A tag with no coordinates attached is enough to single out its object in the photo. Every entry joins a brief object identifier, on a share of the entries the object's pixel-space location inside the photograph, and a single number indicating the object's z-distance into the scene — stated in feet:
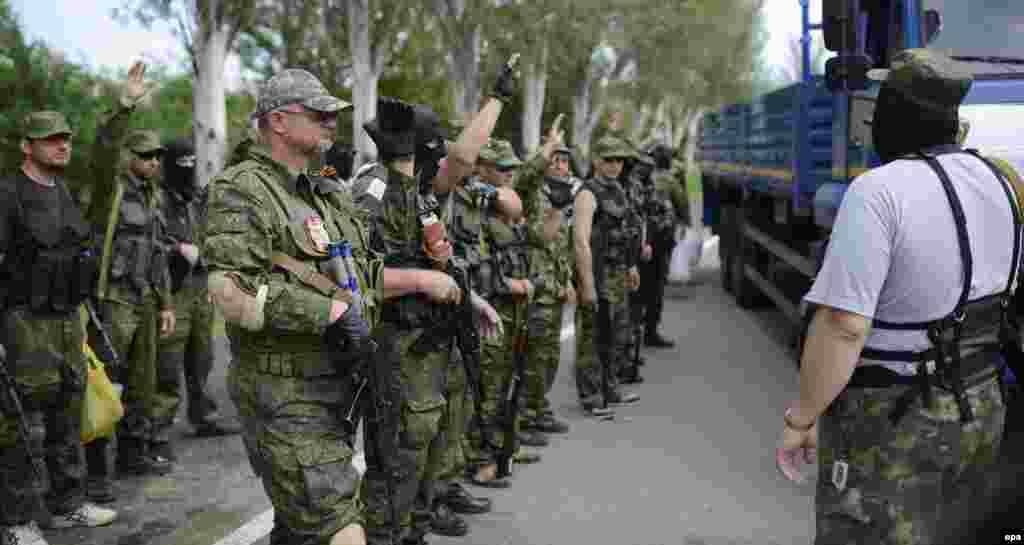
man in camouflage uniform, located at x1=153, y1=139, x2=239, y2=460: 21.08
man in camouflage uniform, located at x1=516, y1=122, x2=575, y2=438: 21.76
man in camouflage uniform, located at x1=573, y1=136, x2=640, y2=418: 24.72
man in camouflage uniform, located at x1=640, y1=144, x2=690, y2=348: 31.76
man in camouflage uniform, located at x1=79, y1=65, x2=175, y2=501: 19.60
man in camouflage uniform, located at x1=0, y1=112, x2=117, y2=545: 15.61
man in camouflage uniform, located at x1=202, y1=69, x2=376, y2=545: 10.69
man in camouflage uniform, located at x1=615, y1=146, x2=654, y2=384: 26.07
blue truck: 16.17
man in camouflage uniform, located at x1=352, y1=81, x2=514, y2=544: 13.94
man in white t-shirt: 9.05
